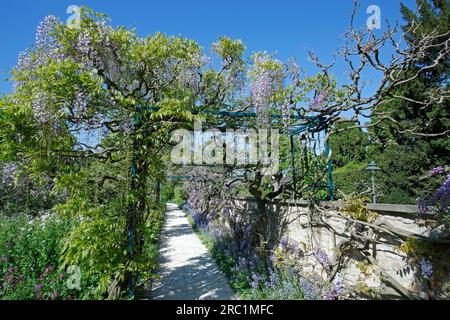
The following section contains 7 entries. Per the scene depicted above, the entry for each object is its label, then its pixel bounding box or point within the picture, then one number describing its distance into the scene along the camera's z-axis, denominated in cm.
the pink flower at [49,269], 298
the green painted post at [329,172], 348
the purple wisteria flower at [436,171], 194
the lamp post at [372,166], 665
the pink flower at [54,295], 261
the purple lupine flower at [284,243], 362
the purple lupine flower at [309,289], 270
